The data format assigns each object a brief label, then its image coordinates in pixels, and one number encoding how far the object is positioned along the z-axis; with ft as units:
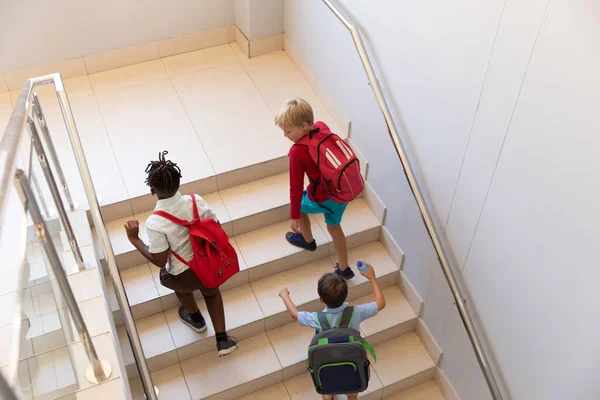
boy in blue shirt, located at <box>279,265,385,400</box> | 11.93
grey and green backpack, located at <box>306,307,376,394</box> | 12.14
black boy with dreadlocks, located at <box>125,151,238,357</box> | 11.73
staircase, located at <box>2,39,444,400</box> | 14.85
